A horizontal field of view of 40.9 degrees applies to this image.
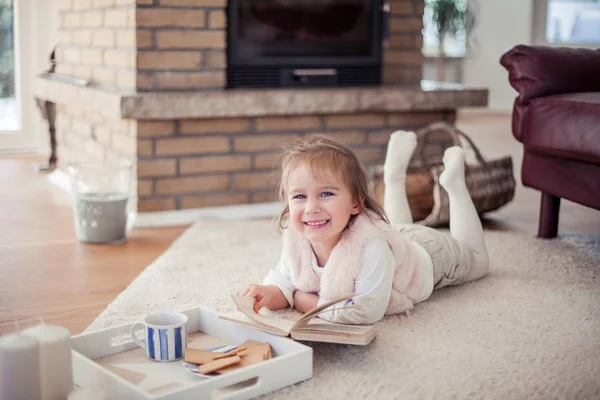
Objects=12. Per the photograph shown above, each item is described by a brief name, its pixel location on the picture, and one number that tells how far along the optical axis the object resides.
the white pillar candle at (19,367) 1.21
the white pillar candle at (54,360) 1.26
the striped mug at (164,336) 1.48
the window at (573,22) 7.77
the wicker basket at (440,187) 2.77
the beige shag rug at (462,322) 1.45
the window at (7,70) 4.32
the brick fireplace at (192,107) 2.86
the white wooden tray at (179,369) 1.31
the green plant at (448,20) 7.52
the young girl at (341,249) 1.71
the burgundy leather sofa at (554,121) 2.39
